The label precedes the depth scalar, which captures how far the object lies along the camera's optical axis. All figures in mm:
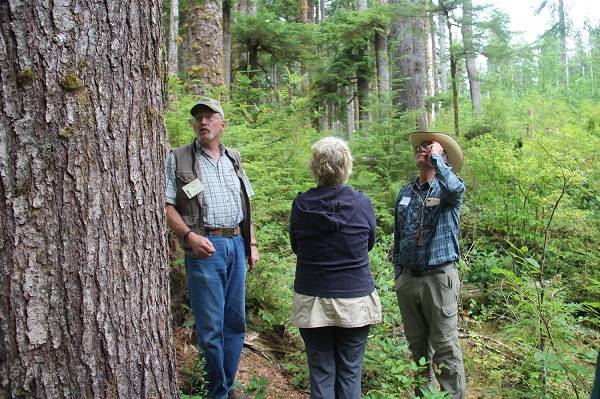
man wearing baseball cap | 3494
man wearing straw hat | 3668
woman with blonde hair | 3131
